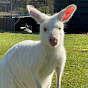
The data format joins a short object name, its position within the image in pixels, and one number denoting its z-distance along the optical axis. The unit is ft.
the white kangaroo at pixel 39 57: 13.45
